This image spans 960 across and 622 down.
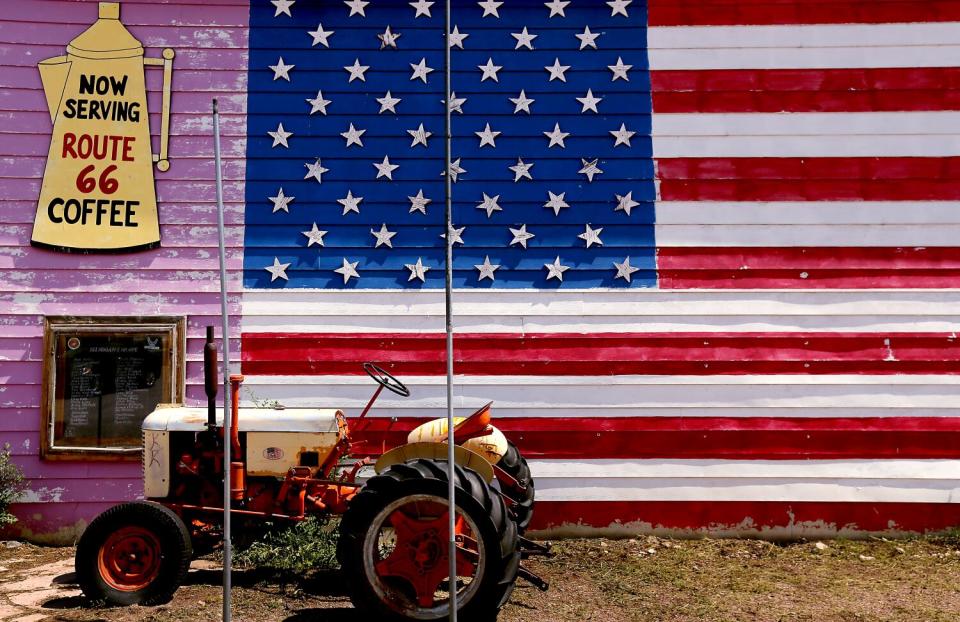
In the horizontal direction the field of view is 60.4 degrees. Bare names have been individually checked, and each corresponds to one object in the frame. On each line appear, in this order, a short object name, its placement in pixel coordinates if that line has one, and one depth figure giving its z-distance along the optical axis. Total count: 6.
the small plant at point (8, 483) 7.00
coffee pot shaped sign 7.32
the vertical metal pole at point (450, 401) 3.99
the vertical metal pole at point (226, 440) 4.13
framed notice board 7.19
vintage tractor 4.87
